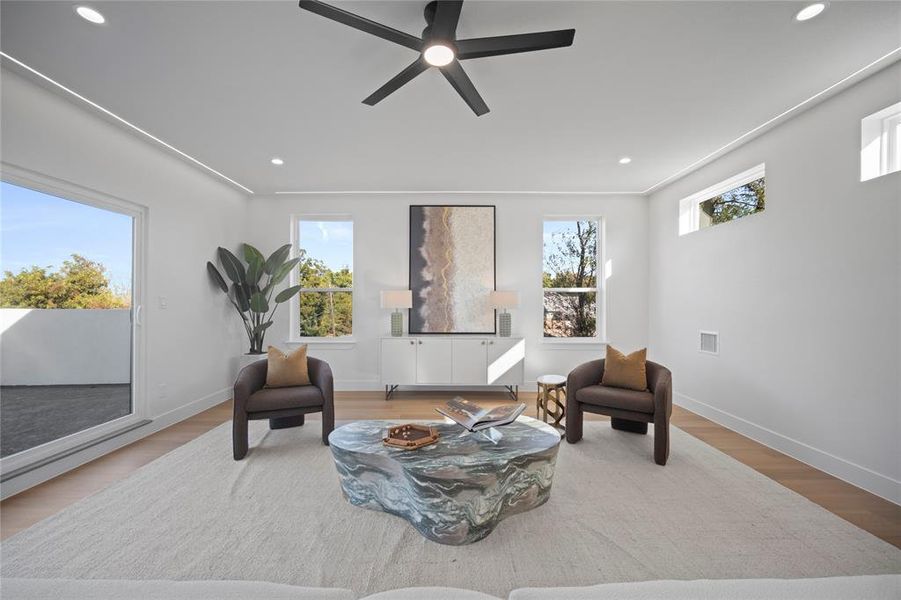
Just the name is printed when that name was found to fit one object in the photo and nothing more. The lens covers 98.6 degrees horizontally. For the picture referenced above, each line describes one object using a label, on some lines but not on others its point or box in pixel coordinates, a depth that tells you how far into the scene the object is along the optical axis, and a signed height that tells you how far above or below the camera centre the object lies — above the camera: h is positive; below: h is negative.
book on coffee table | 2.47 -0.76
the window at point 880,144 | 2.51 +1.07
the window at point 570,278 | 5.35 +0.32
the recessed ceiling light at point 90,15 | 1.98 +1.46
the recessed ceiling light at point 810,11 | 1.94 +1.50
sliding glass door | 2.58 -0.17
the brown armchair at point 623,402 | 2.89 -0.79
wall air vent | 3.95 -0.41
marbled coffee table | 1.92 -0.93
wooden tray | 2.20 -0.81
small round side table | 3.64 -0.91
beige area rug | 1.76 -1.23
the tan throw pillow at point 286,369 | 3.32 -0.62
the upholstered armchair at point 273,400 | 2.96 -0.81
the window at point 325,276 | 5.34 +0.31
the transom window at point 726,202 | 3.57 +1.05
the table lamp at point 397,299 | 4.85 +0.00
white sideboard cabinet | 4.83 -0.77
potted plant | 4.64 +0.18
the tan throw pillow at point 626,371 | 3.24 -0.59
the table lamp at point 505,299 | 4.87 +0.02
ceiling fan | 1.77 +1.28
